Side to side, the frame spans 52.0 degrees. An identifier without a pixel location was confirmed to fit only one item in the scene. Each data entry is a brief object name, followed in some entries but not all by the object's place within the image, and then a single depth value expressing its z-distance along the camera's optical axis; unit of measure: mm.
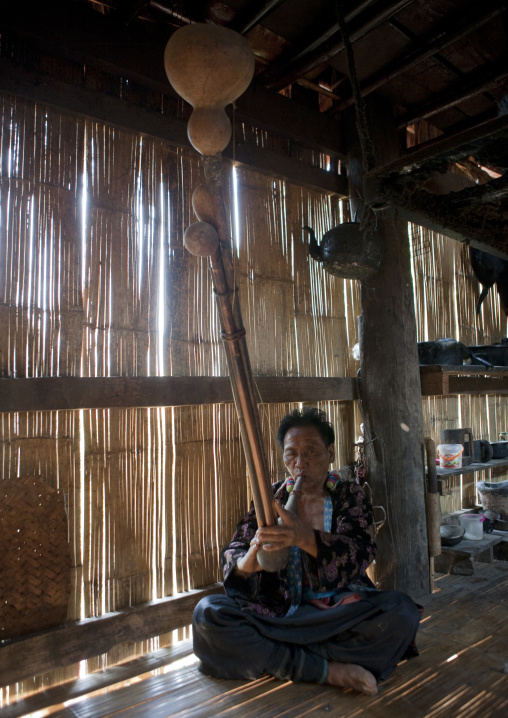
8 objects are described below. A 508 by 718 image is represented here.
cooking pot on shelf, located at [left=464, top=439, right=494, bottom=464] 4562
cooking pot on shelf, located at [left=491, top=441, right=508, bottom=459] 4785
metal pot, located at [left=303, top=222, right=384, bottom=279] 3150
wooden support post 3379
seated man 2279
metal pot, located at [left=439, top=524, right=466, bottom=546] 4043
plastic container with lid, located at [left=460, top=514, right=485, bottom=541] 4266
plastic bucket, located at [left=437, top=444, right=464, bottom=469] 4176
